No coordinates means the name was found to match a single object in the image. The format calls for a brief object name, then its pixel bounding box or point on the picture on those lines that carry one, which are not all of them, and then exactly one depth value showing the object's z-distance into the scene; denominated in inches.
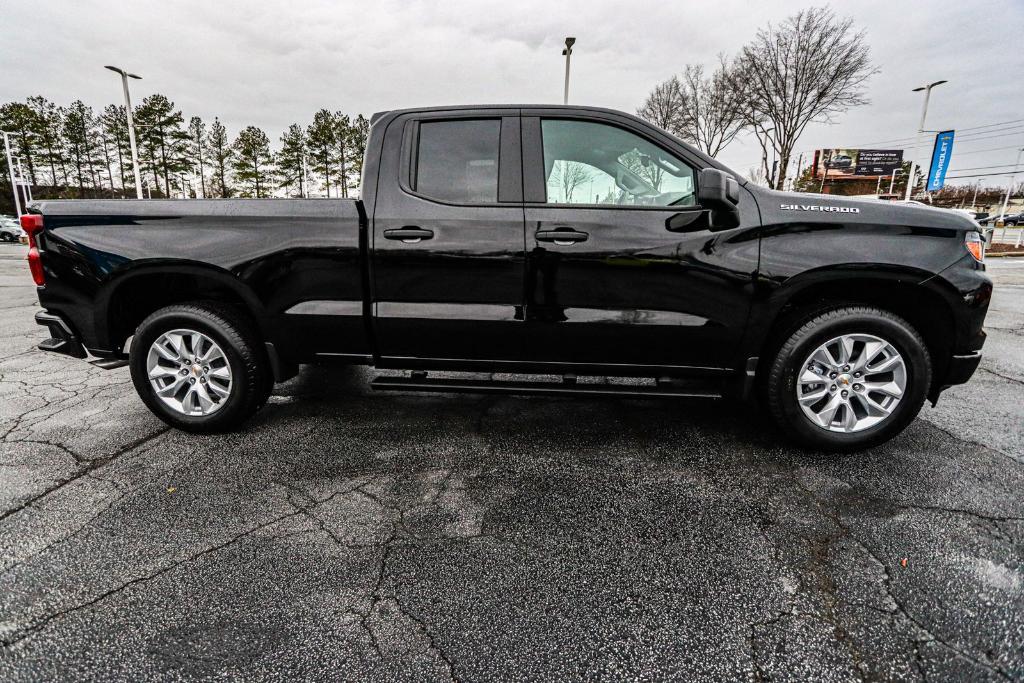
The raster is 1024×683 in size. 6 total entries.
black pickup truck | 118.2
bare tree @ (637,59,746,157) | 1008.2
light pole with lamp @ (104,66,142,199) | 904.3
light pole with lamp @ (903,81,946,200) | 1034.8
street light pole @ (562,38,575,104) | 759.1
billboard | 2447.1
